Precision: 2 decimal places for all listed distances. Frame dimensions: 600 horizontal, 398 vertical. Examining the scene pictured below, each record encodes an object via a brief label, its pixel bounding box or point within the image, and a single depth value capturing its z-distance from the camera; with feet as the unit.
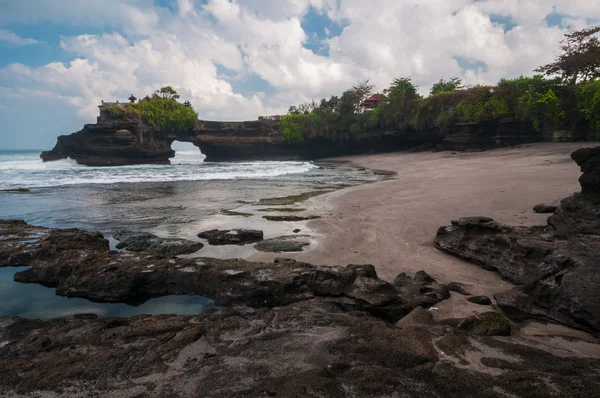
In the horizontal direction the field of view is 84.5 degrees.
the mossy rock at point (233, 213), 28.89
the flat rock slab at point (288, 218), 26.45
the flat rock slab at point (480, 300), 11.94
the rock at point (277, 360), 6.48
